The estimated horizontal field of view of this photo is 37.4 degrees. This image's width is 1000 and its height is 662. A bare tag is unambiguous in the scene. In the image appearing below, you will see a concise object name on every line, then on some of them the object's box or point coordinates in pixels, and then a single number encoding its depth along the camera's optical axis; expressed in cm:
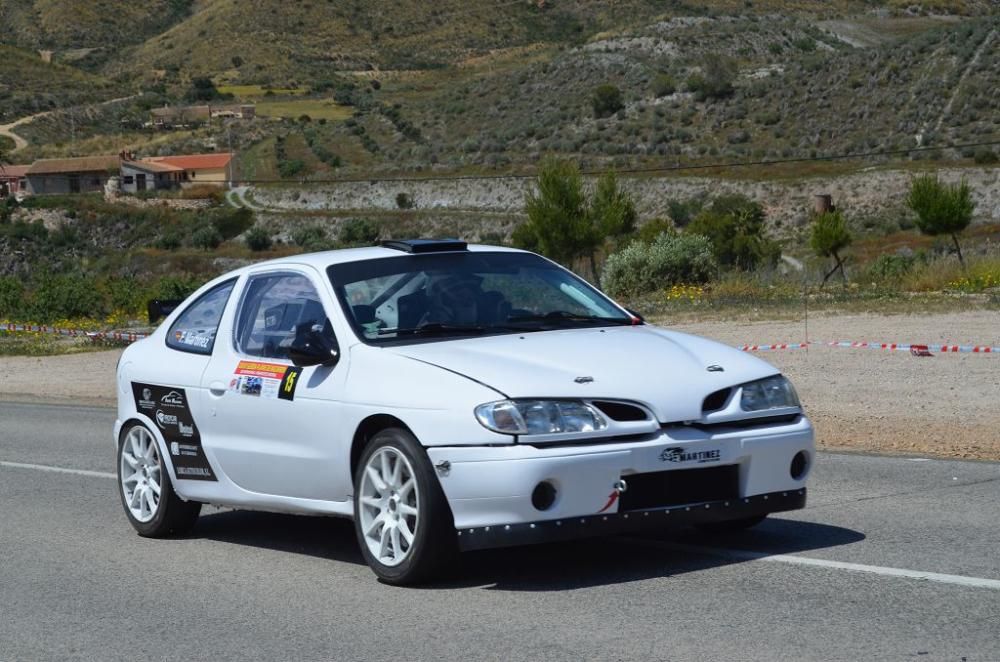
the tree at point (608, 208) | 4853
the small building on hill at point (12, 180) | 10169
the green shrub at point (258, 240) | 7894
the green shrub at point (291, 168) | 10019
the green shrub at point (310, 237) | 7535
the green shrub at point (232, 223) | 8431
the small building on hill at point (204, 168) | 10469
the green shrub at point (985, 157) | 6825
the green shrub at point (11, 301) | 4178
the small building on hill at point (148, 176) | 10369
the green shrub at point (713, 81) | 9038
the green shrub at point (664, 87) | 9319
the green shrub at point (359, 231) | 7738
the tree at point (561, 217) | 4678
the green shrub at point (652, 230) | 4718
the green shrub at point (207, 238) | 8150
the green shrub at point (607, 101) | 9319
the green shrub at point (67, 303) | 4034
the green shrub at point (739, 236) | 4944
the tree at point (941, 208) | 4519
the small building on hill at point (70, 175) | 10594
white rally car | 662
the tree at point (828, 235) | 4403
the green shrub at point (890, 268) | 3472
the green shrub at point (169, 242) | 8431
